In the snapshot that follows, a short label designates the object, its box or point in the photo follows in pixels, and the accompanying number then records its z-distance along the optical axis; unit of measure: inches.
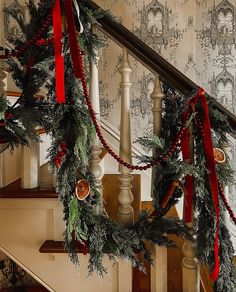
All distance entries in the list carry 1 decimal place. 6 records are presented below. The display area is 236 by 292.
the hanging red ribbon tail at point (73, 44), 37.5
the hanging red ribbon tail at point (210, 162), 39.4
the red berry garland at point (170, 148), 39.5
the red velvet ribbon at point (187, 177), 41.1
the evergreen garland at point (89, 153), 39.8
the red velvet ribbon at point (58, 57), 37.1
